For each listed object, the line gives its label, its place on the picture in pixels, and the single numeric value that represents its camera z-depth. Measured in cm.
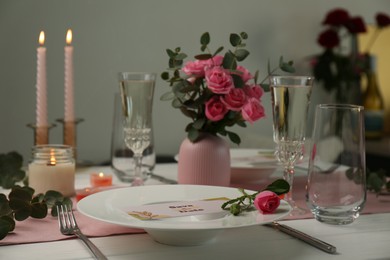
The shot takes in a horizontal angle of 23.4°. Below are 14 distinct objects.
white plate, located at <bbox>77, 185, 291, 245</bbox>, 123
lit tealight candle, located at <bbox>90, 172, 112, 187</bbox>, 166
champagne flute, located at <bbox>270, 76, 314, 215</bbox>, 148
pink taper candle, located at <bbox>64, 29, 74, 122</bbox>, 185
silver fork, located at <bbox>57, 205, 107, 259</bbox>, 123
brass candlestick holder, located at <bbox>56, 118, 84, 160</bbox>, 184
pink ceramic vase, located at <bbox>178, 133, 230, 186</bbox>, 160
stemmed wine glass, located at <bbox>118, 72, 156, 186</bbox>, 159
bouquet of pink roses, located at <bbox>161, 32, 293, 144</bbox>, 156
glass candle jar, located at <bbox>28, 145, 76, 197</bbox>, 155
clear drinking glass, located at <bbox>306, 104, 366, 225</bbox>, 136
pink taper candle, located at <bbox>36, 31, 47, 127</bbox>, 180
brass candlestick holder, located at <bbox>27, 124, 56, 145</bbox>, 180
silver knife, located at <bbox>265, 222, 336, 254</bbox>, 127
